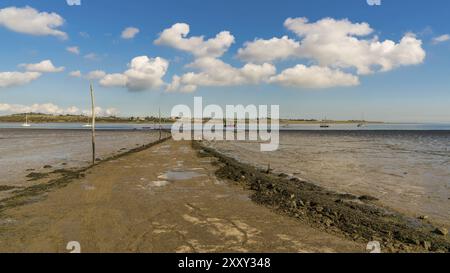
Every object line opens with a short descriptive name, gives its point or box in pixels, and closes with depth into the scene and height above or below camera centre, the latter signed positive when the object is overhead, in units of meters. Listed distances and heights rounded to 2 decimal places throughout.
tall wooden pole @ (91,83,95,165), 27.50 +1.59
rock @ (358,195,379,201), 15.21 -3.54
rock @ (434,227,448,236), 10.02 -3.35
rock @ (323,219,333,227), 9.94 -3.09
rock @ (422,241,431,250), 8.45 -3.17
